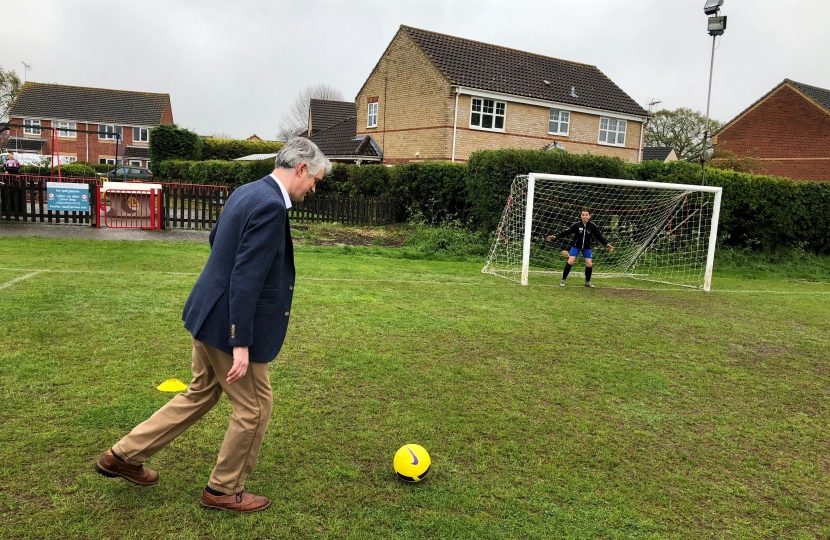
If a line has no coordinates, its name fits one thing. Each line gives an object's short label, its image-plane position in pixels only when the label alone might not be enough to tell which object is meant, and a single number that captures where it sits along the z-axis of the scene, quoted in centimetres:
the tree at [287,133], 7038
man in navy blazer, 298
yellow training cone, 490
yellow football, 370
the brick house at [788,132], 3091
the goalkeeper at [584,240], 1214
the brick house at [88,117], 5469
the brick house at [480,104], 2898
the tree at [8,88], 5509
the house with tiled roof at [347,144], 3325
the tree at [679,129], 5419
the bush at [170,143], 3397
